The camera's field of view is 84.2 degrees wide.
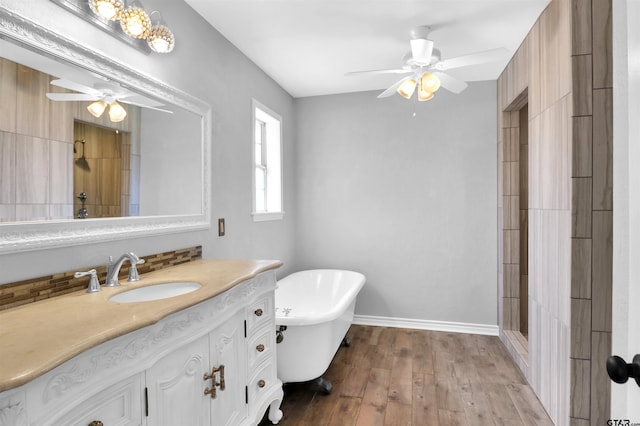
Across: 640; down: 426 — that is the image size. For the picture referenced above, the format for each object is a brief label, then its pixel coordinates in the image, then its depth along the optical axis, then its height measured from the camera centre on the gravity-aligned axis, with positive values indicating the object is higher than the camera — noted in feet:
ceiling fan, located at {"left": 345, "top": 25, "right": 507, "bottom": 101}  7.95 +3.32
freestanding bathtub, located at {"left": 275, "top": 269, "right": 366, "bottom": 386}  7.72 -2.91
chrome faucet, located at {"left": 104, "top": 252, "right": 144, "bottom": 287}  5.03 -0.80
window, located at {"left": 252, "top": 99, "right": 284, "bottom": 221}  11.60 +1.63
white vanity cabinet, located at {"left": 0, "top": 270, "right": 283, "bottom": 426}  2.77 -1.70
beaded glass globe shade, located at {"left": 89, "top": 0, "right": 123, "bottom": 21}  4.94 +2.90
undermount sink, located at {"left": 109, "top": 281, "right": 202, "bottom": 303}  5.19 -1.19
